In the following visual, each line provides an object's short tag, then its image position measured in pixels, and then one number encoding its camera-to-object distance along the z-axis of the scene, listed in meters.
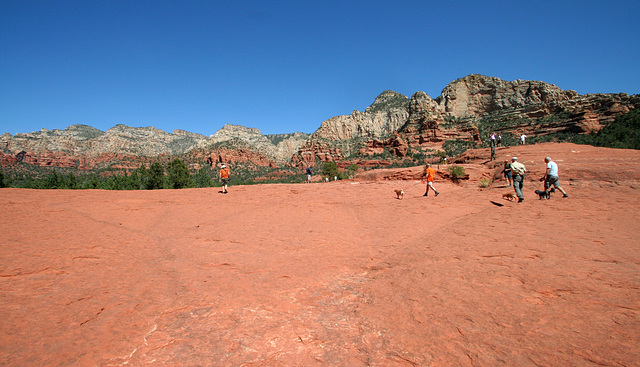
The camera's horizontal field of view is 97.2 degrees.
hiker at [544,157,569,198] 9.73
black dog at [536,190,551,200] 9.80
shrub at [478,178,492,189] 15.27
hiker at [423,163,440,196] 12.87
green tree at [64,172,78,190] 51.52
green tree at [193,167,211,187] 64.75
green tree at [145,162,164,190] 52.19
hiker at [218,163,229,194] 13.89
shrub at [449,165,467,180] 18.39
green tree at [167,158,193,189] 52.09
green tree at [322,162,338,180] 59.12
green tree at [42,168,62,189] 50.17
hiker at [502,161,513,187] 13.95
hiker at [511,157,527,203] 10.15
